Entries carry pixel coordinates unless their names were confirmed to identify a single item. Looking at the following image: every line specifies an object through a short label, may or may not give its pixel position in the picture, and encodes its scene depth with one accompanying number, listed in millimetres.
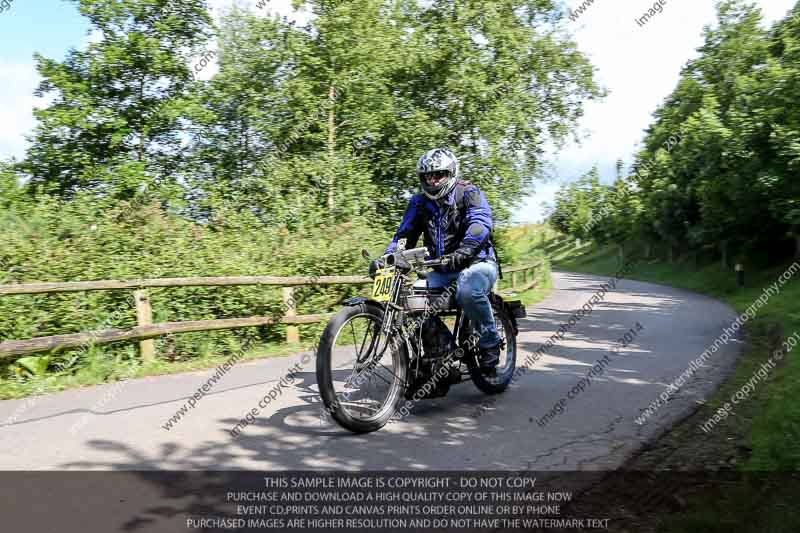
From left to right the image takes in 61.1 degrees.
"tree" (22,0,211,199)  22156
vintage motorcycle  5148
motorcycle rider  6004
